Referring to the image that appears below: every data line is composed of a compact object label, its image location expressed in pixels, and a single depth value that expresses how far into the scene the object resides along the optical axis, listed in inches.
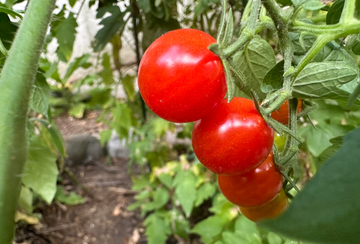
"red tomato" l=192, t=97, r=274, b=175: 4.2
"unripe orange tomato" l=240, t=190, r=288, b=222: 5.3
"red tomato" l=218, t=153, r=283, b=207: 4.8
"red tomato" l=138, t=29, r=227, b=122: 3.9
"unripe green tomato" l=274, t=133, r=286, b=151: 5.6
